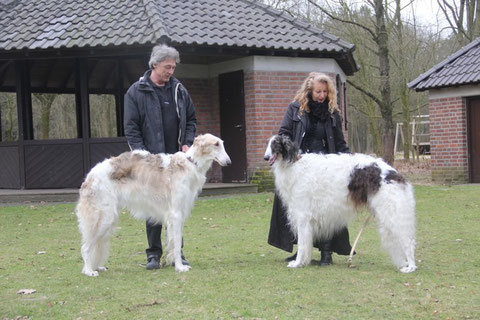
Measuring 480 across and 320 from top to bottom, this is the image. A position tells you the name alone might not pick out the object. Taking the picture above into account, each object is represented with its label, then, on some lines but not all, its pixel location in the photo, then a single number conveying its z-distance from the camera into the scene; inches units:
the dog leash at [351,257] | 254.4
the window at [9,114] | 894.7
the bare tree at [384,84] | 778.8
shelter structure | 531.8
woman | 260.7
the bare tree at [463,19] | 1023.6
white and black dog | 237.8
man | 259.1
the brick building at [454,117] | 660.1
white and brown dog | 246.5
